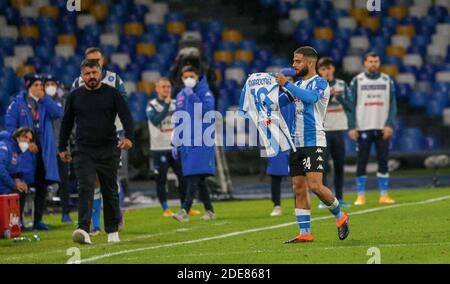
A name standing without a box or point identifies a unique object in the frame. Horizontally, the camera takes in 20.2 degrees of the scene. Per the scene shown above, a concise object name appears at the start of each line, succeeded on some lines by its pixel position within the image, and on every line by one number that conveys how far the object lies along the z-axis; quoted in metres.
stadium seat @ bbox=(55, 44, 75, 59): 30.81
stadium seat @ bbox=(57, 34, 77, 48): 31.31
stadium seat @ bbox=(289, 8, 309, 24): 33.56
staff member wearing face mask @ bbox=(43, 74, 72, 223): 19.36
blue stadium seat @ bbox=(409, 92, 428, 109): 31.12
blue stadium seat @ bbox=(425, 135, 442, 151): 29.31
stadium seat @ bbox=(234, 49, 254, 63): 32.47
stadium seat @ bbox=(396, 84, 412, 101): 31.39
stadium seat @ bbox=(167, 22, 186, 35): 32.59
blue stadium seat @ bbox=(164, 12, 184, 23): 32.84
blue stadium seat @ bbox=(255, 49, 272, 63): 32.38
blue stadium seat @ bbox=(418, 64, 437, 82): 32.12
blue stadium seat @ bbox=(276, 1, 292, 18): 33.69
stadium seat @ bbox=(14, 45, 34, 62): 30.33
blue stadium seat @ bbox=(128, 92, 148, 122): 29.08
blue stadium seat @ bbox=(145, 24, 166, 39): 32.59
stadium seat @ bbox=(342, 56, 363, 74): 31.84
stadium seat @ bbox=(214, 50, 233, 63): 32.47
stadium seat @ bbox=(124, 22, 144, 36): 32.53
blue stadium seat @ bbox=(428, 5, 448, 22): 33.59
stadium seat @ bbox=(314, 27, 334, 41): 32.97
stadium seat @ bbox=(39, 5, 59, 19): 31.88
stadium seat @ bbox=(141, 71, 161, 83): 30.94
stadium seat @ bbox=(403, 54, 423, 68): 32.72
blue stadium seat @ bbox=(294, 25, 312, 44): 33.03
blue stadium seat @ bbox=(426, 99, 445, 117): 30.59
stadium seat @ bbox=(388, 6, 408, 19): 34.03
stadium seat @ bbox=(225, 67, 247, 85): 31.81
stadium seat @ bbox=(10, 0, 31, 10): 31.61
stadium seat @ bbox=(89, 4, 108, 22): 32.53
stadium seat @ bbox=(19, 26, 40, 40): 31.03
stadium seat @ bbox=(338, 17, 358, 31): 33.54
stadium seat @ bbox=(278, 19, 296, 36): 33.59
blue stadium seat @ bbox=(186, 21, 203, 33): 32.59
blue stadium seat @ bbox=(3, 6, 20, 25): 31.31
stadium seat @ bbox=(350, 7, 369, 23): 33.94
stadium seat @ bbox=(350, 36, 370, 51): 32.84
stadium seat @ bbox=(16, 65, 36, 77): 29.77
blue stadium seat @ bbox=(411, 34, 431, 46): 33.12
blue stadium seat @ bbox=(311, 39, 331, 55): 32.59
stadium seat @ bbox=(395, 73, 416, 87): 31.98
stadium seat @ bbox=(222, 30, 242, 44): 32.91
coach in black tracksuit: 14.55
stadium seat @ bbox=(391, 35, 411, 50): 33.25
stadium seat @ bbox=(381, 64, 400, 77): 32.22
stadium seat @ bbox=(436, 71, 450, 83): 31.80
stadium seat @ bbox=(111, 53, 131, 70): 31.42
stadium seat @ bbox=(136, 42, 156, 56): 32.06
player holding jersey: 13.72
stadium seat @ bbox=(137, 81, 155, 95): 30.56
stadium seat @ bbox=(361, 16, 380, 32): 33.81
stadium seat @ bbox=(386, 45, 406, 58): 33.00
